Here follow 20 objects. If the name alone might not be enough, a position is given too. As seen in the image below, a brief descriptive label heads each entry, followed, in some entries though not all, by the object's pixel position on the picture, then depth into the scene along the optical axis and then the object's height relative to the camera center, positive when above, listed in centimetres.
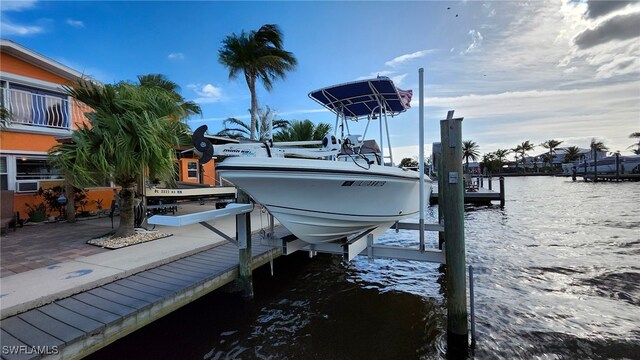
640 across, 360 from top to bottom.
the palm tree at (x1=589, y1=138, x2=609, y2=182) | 6531 +613
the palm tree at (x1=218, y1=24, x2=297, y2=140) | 1764 +739
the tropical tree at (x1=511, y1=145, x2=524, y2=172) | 8212 +669
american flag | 608 +168
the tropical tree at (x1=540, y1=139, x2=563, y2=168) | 7688 +730
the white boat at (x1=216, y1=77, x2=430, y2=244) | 380 -8
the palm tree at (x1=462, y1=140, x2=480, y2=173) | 7212 +637
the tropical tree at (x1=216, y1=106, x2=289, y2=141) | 2217 +422
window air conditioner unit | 913 +6
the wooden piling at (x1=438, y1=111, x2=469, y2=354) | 401 -93
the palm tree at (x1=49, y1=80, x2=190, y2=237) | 557 +81
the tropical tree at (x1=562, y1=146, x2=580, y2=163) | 7375 +457
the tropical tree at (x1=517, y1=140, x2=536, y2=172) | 8038 +715
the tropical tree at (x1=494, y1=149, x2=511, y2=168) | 8406 +584
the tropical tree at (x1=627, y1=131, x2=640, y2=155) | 5019 +601
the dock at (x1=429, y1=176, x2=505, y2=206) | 1874 -142
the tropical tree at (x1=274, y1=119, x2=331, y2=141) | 2061 +344
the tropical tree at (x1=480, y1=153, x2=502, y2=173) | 7844 +311
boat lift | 400 -69
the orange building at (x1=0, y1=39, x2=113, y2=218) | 889 +225
